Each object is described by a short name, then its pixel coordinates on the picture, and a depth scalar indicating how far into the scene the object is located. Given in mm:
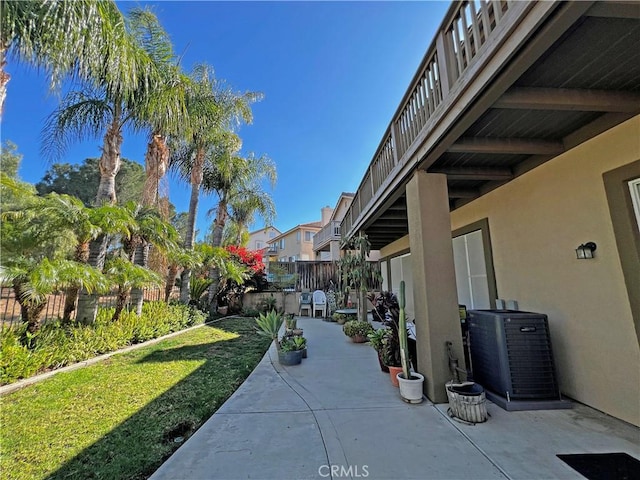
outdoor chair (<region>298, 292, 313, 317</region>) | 12383
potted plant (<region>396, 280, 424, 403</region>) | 3379
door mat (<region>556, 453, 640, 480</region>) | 2031
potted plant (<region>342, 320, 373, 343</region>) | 6926
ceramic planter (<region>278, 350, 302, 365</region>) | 5215
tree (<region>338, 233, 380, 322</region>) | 7281
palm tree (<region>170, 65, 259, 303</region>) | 9422
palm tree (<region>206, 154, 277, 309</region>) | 11867
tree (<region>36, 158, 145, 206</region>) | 18344
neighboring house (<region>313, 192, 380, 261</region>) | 20375
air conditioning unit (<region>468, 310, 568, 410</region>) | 3227
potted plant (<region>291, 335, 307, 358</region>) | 5445
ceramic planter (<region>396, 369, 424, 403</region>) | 3375
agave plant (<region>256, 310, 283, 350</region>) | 6320
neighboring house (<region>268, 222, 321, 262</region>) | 30500
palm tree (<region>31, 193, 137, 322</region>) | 5094
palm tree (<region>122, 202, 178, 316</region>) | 6918
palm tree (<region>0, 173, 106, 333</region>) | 4312
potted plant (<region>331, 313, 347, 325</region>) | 9755
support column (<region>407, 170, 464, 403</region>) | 3416
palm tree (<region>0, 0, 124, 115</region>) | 4242
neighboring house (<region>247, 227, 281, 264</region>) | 39062
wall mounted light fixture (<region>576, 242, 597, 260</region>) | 3080
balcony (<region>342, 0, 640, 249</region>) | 1846
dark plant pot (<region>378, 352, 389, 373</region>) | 4590
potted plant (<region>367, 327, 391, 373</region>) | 4480
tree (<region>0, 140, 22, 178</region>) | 14758
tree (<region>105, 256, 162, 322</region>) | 5961
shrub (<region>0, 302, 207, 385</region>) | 4051
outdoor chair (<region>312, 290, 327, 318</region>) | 11844
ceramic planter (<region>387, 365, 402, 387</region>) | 3979
